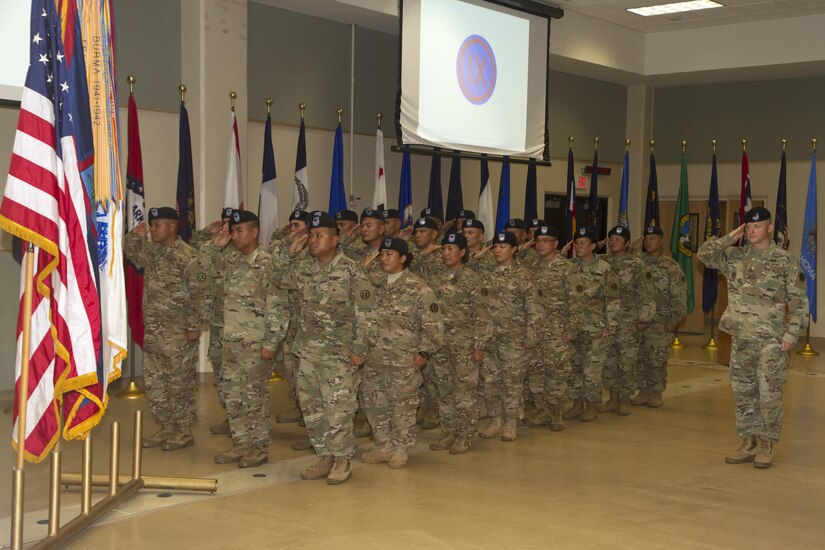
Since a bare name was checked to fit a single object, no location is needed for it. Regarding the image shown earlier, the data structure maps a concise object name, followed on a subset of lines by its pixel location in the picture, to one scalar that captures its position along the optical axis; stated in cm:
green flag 1264
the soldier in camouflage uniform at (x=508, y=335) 698
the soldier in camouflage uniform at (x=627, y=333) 826
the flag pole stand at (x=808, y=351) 1266
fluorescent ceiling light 1206
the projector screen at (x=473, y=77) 1034
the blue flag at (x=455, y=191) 1135
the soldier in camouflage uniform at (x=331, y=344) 566
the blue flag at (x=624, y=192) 1234
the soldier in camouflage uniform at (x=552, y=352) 751
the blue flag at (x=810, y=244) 1223
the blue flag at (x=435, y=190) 1128
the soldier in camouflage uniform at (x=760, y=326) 616
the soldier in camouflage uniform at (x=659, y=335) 860
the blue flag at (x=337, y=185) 1019
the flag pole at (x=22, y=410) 367
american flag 370
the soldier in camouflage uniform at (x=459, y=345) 665
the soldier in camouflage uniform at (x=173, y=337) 650
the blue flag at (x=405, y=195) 1093
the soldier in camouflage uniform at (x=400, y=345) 603
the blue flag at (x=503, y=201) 1156
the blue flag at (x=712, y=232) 1241
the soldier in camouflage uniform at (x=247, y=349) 600
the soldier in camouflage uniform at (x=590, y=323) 791
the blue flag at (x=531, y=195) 1191
